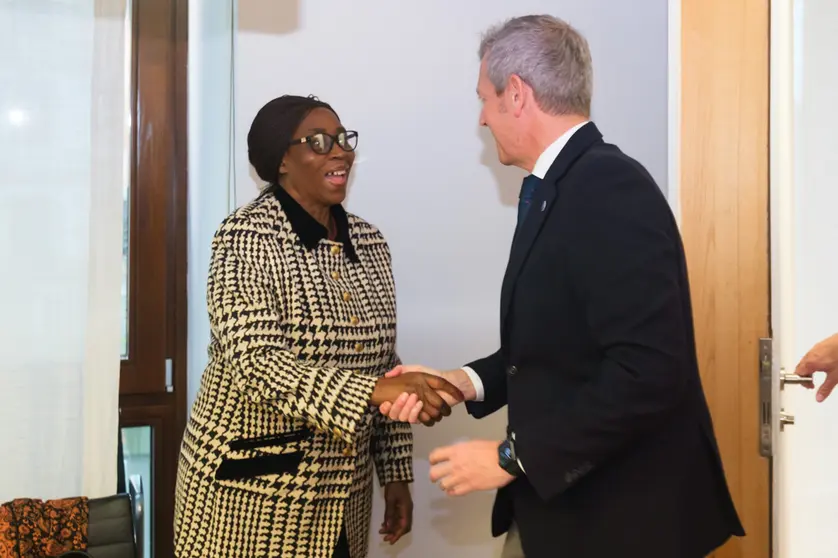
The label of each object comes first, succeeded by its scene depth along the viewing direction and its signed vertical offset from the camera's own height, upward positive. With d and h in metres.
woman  1.51 -0.23
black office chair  1.77 -0.63
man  1.14 -0.15
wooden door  1.89 +0.15
